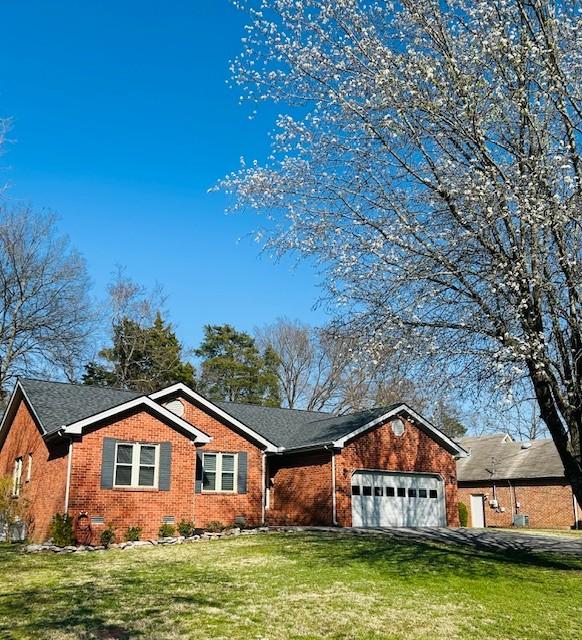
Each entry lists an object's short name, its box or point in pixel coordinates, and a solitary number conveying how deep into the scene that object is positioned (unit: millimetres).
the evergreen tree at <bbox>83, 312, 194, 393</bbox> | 37562
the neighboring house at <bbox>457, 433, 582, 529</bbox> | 30484
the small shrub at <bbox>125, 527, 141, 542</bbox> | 17312
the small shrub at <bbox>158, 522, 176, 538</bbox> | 18031
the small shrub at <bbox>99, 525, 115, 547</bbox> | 16516
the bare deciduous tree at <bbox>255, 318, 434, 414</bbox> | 40250
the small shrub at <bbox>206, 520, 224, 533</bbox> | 19047
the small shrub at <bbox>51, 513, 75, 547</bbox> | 16266
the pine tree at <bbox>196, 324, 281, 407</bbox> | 43219
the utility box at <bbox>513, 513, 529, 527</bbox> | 30969
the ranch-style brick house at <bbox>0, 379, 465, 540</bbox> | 17859
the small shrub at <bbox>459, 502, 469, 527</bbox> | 27266
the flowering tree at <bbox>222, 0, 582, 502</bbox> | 9285
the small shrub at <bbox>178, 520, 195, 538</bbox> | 18167
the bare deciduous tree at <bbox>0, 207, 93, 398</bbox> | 30766
